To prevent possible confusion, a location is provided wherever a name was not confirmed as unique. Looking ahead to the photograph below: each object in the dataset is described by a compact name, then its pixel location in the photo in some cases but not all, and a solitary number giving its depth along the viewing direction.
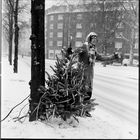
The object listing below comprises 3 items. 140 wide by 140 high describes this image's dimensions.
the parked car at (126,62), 34.48
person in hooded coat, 4.80
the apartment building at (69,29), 28.56
